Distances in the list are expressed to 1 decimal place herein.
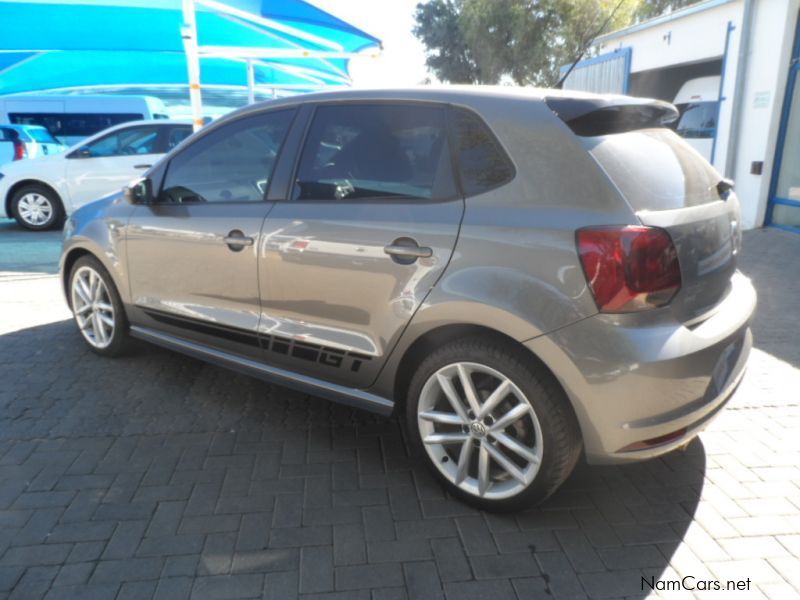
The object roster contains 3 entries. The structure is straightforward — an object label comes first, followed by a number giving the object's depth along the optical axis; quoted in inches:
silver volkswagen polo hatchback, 85.7
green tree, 971.3
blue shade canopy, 424.2
